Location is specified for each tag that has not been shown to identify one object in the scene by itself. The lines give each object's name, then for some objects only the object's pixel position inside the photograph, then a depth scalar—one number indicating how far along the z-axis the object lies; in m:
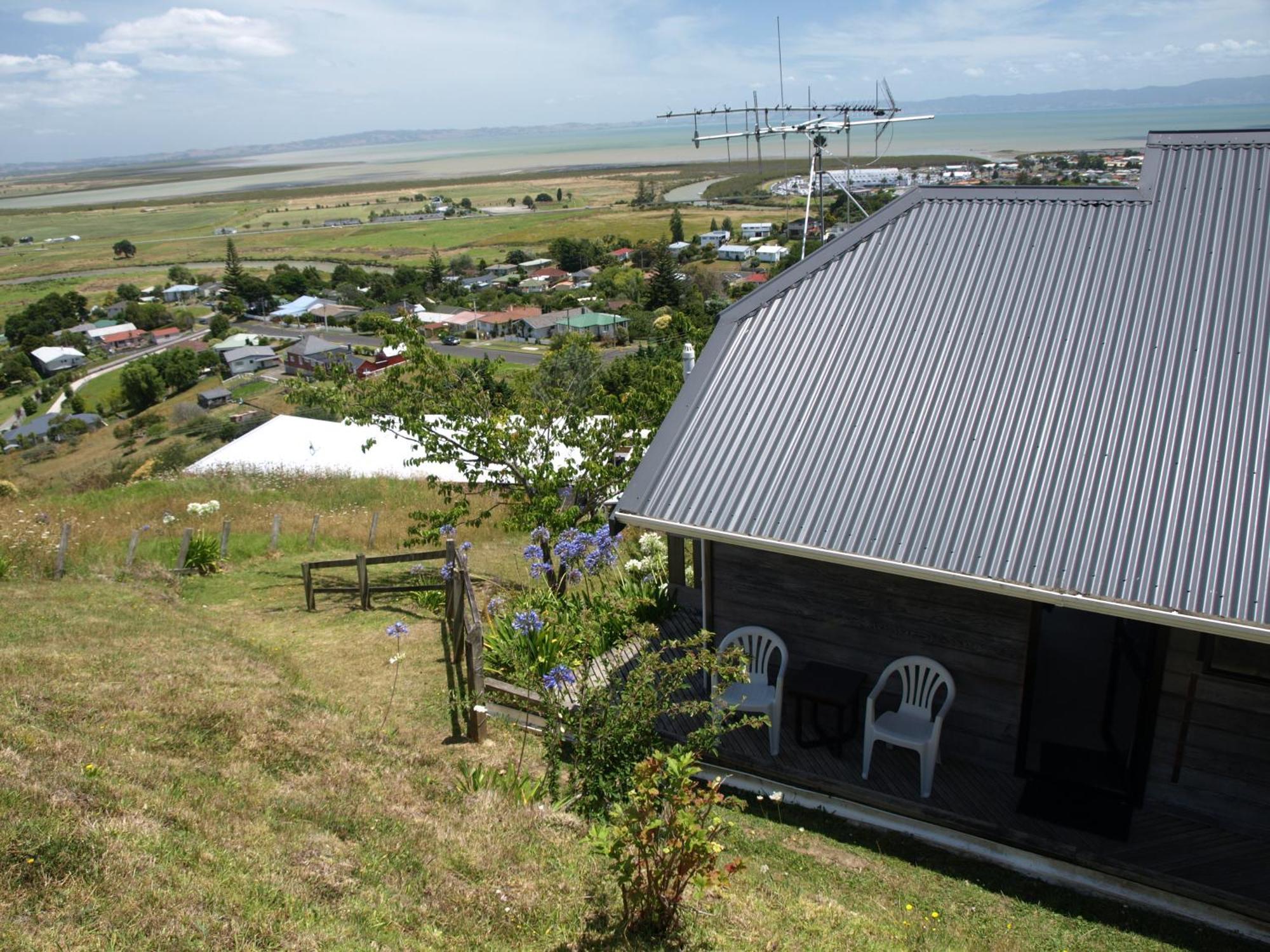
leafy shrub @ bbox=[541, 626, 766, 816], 6.64
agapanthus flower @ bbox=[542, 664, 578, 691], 6.70
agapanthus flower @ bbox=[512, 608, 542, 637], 7.60
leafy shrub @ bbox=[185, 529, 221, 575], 14.29
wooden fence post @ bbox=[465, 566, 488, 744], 7.91
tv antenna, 12.75
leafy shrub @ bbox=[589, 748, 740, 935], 4.60
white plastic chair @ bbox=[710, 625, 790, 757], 7.62
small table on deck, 7.38
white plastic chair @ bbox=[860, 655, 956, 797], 6.95
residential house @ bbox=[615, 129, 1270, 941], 6.24
